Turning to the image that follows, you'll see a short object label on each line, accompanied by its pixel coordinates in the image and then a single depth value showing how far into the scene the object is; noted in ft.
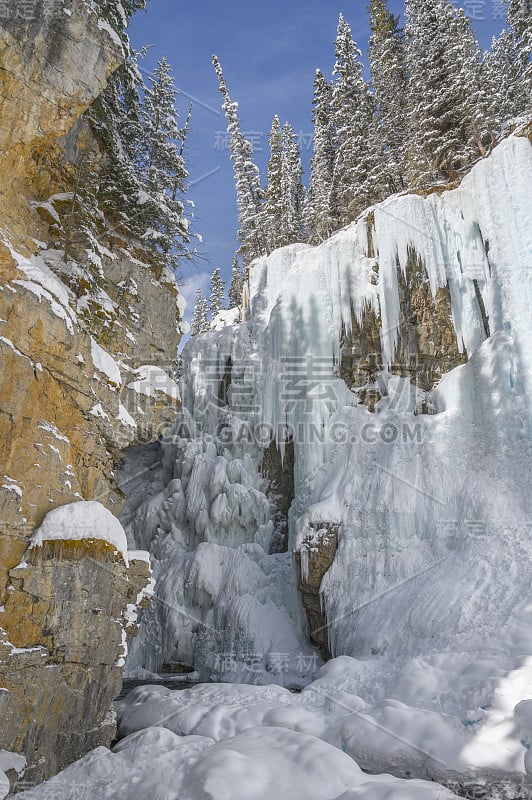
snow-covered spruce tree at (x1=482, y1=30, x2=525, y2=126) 56.85
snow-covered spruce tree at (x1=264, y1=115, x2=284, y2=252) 79.10
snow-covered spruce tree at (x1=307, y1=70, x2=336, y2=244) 72.90
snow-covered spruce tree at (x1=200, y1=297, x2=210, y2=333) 115.42
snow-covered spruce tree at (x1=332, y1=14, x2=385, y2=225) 65.77
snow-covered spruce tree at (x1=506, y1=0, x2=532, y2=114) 50.98
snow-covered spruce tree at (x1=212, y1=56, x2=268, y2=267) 82.53
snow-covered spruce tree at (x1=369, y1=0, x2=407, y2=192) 70.03
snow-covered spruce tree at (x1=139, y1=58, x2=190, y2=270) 36.32
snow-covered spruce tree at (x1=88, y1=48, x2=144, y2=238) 34.60
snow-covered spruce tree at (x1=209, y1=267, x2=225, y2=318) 111.86
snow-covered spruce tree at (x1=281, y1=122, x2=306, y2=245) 76.18
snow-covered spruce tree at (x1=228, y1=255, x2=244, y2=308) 102.20
